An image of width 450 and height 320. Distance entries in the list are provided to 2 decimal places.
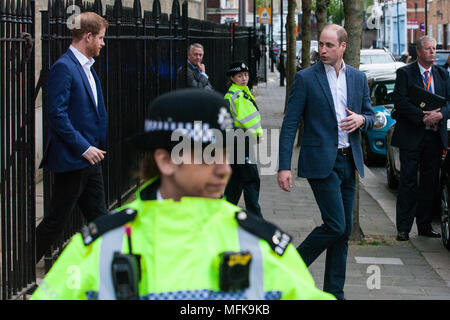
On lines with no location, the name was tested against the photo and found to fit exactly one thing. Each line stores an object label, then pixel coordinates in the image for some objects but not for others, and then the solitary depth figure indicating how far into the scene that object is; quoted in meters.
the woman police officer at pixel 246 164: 8.67
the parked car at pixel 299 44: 49.78
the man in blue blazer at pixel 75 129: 6.08
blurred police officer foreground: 2.34
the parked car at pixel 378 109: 15.42
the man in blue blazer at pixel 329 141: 6.17
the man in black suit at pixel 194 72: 10.51
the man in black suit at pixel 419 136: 8.87
